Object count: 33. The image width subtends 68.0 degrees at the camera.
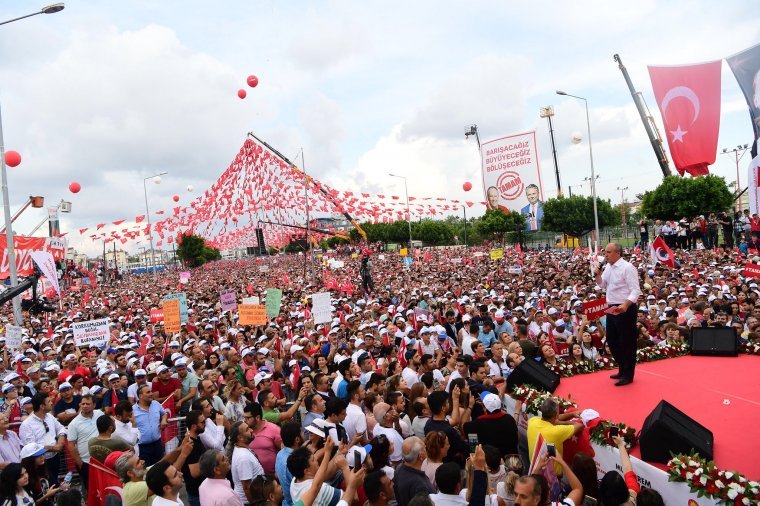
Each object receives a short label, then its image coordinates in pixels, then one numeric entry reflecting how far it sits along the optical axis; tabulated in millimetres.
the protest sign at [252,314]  13945
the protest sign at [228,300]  16625
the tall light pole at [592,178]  24336
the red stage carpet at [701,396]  4883
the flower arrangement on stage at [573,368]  7820
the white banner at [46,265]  13789
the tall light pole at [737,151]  49875
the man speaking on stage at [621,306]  6461
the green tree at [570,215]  49094
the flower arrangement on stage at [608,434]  5066
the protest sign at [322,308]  13573
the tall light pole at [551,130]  55688
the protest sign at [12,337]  11828
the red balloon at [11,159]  14742
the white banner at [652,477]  4196
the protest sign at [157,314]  15281
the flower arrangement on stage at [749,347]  7883
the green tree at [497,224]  53844
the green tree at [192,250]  77312
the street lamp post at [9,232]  13891
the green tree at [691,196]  35594
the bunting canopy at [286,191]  28062
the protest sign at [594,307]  7282
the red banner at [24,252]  20781
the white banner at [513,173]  40500
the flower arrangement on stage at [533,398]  5973
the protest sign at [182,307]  15398
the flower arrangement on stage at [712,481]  3844
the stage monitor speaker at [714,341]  7855
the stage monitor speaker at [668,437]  4562
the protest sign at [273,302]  15367
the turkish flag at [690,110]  17141
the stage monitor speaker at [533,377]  6924
